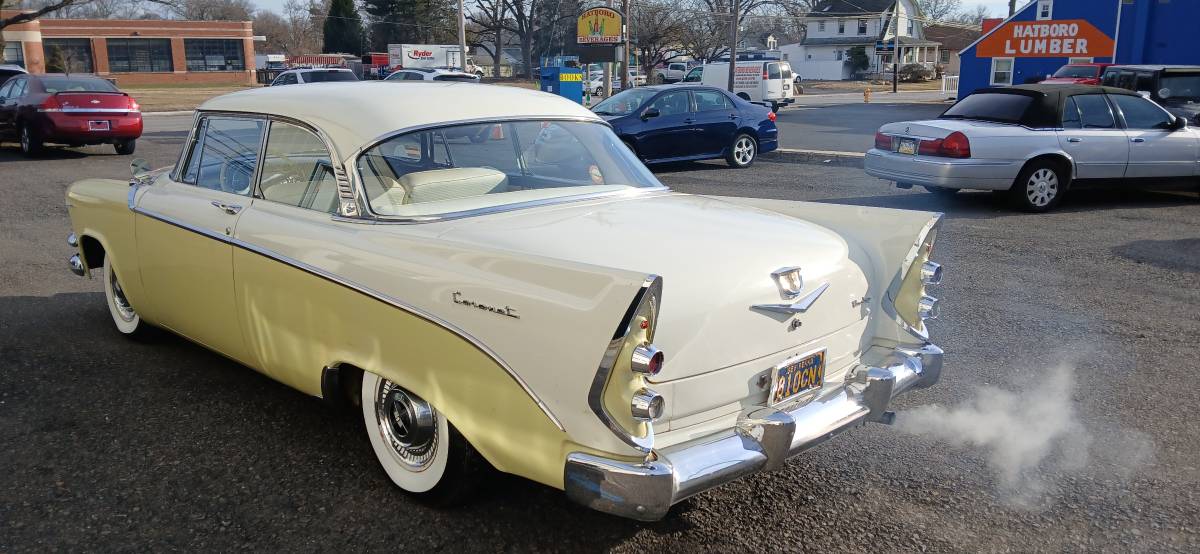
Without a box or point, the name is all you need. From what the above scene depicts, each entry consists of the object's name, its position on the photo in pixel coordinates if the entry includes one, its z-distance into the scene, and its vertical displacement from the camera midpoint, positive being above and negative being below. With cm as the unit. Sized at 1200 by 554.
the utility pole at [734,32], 3700 +188
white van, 3338 -9
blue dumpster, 2312 -7
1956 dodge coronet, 271 -73
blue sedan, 1466 -72
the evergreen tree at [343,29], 7812 +414
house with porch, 7406 +339
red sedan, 1557 -60
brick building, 6444 +204
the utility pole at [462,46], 3628 +127
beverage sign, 2466 +139
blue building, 2500 +121
